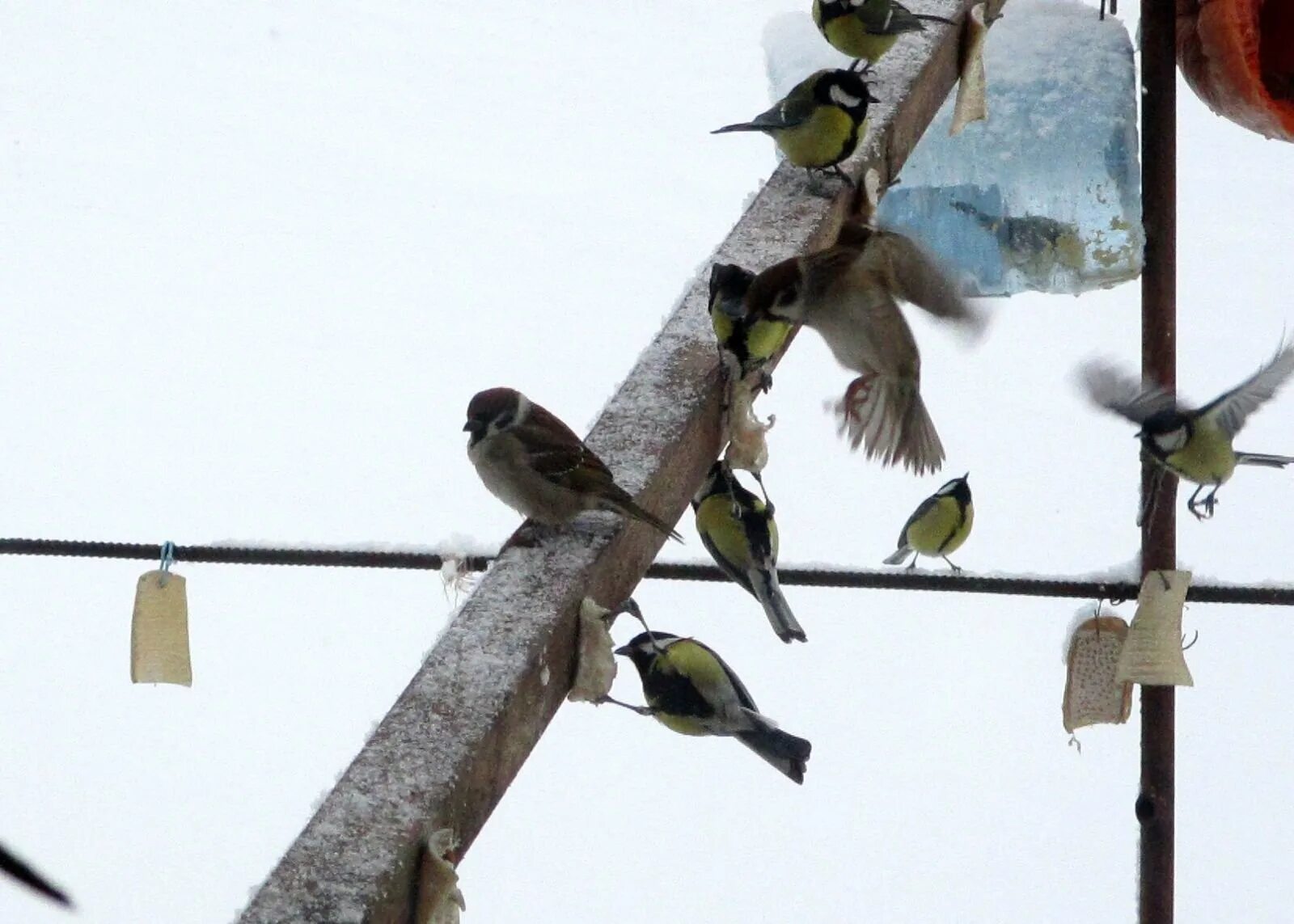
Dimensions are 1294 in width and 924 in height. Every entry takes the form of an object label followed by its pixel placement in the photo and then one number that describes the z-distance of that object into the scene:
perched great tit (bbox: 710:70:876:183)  4.77
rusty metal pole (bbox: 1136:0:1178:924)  4.95
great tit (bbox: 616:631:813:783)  3.88
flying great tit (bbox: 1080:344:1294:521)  5.41
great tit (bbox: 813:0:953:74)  5.54
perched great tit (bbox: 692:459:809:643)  4.27
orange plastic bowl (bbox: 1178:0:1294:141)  6.21
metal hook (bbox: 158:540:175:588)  4.96
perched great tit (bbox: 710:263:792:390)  3.70
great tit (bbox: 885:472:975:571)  6.15
